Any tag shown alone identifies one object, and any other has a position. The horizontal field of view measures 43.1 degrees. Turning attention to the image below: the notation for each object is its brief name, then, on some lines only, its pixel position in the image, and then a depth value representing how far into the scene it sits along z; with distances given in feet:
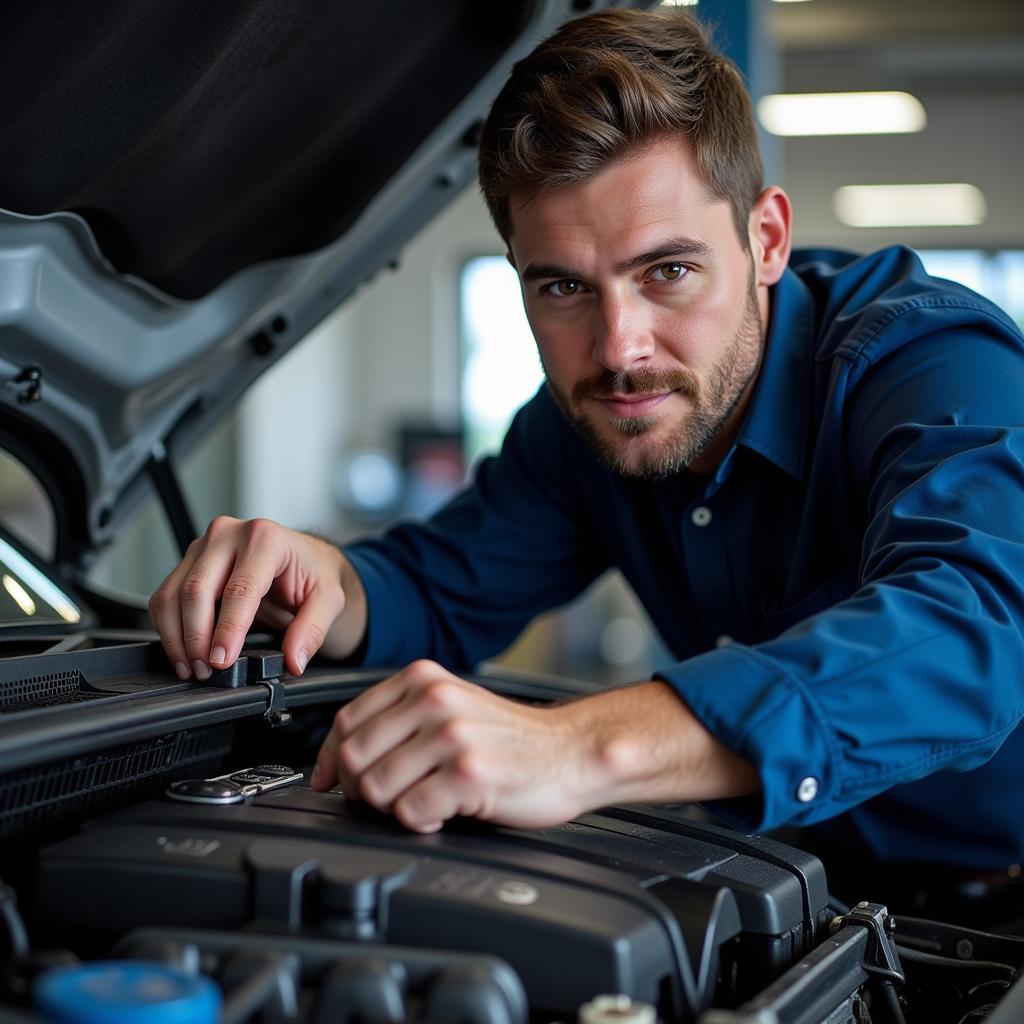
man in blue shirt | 2.67
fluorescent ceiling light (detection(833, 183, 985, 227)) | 27.50
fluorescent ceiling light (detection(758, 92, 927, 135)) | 24.16
